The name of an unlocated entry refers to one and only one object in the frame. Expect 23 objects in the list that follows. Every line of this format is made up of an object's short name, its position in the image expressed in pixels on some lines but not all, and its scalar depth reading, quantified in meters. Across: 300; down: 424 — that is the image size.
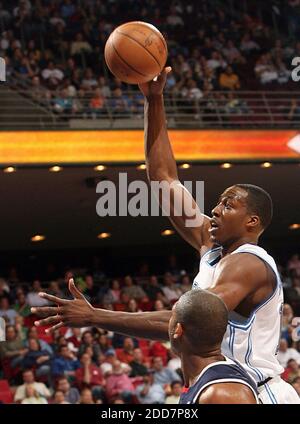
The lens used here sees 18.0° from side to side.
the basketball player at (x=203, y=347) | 3.27
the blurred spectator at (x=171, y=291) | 15.53
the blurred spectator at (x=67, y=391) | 11.38
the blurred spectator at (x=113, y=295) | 15.12
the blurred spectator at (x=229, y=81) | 17.97
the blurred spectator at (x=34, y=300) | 14.15
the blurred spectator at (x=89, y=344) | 12.59
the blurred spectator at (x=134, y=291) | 15.36
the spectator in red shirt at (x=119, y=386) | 11.77
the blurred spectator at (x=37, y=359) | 12.02
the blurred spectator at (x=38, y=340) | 12.45
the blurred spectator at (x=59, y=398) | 11.15
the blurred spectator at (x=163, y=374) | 12.18
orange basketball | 5.05
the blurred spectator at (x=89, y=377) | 11.80
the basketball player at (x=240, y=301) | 4.04
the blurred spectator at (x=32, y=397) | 11.21
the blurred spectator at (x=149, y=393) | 11.83
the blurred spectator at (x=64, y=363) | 12.05
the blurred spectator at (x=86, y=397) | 11.41
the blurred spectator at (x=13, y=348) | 12.41
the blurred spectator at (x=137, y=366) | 12.38
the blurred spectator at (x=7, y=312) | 13.52
